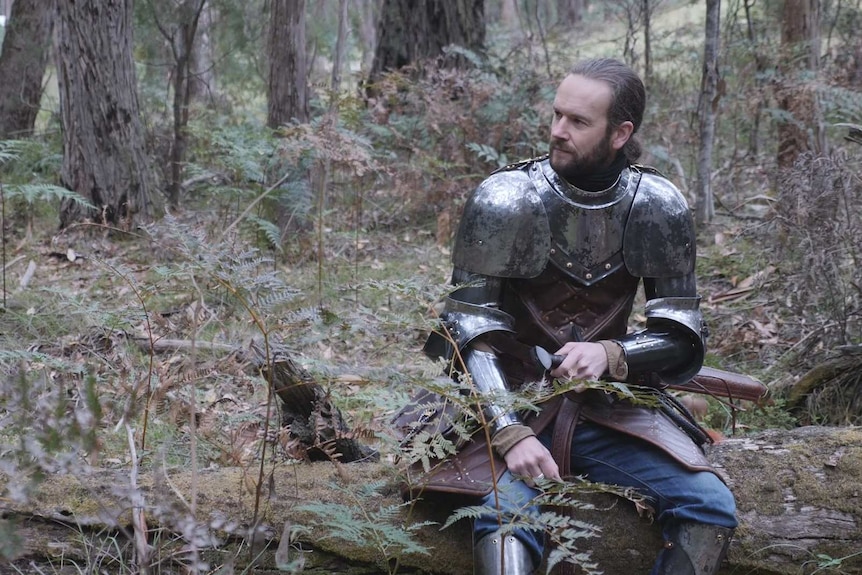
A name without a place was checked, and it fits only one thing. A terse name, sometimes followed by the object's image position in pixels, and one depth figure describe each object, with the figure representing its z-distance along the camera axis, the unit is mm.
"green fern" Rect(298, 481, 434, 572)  2492
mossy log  2732
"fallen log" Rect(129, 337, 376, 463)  2990
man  2854
